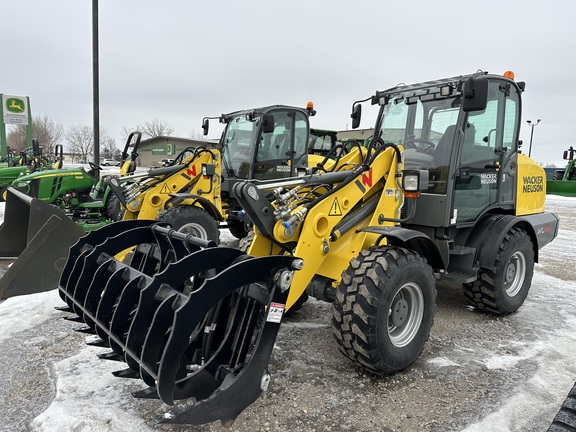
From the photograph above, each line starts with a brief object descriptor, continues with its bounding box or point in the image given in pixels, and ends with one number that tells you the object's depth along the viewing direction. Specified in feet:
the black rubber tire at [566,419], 5.88
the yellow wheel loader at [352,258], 7.77
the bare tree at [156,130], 257.01
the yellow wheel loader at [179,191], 14.40
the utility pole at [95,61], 33.71
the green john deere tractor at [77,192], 26.63
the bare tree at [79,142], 233.35
